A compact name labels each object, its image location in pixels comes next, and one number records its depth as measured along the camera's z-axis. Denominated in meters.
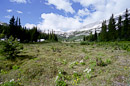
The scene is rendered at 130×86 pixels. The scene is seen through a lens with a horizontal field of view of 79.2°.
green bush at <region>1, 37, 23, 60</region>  8.25
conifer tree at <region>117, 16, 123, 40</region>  36.11
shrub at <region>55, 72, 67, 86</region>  4.46
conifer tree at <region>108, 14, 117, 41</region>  38.44
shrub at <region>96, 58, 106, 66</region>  5.93
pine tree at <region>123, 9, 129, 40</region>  33.37
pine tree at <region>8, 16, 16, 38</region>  38.29
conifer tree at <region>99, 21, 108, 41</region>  42.11
